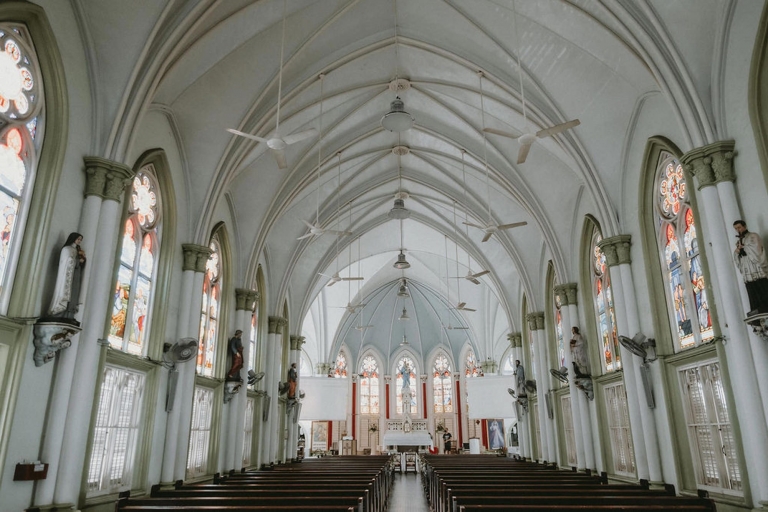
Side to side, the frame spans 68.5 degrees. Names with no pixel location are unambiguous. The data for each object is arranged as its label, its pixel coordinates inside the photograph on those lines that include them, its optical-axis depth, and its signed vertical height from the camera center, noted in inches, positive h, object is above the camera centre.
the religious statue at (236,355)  642.2 +98.6
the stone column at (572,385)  652.7 +67.2
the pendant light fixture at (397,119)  579.5 +322.6
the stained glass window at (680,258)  446.6 +148.0
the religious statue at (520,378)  908.0 +101.2
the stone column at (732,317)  342.6 +77.7
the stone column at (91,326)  342.0 +74.5
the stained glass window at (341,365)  1513.4 +206.3
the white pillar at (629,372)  503.8 +62.2
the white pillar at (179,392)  491.2 +47.1
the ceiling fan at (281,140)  402.0 +208.5
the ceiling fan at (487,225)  567.7 +216.4
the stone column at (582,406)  631.2 +41.5
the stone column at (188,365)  507.5 +71.7
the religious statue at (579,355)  639.8 +96.2
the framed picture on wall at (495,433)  1434.5 +26.5
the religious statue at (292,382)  938.1 +100.0
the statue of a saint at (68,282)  325.7 +92.7
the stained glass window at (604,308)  601.6 +144.1
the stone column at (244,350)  663.8 +112.1
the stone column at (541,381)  797.2 +87.2
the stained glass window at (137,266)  450.9 +145.4
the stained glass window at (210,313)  612.1 +142.8
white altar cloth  1189.2 +10.3
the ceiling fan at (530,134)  389.6 +208.8
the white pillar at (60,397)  328.5 +28.6
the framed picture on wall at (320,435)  1475.1 +26.5
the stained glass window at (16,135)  318.0 +176.1
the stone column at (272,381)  807.7 +91.9
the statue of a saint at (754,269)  329.4 +97.6
